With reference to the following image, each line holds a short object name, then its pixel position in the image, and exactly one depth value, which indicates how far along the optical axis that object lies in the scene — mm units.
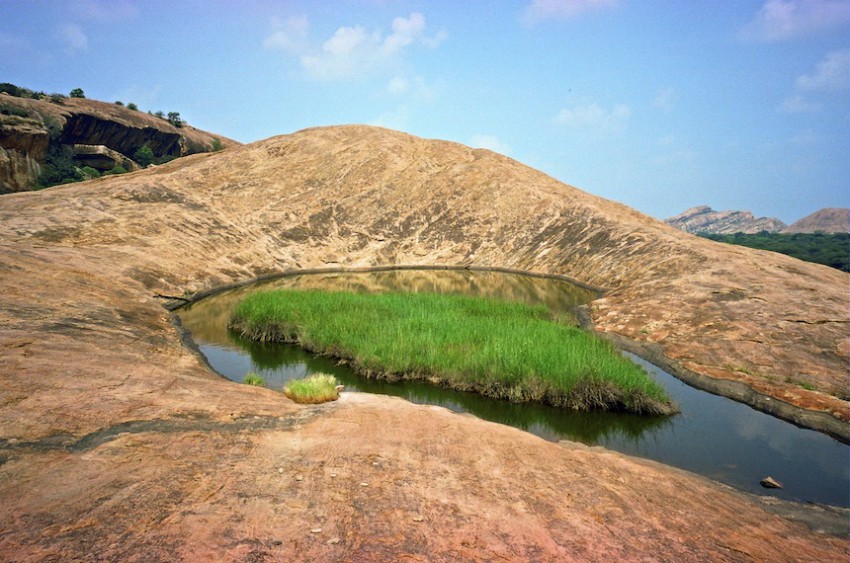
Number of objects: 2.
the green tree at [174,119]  100938
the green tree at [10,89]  71375
